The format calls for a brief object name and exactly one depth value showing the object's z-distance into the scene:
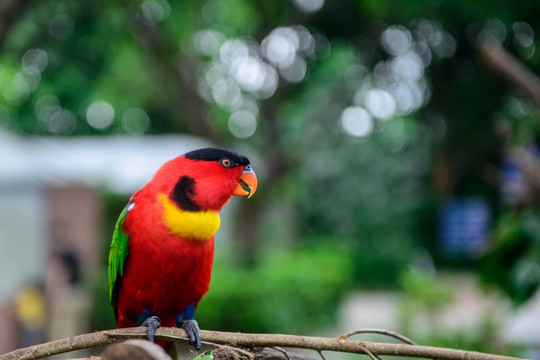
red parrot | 2.68
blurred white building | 5.87
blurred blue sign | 15.57
